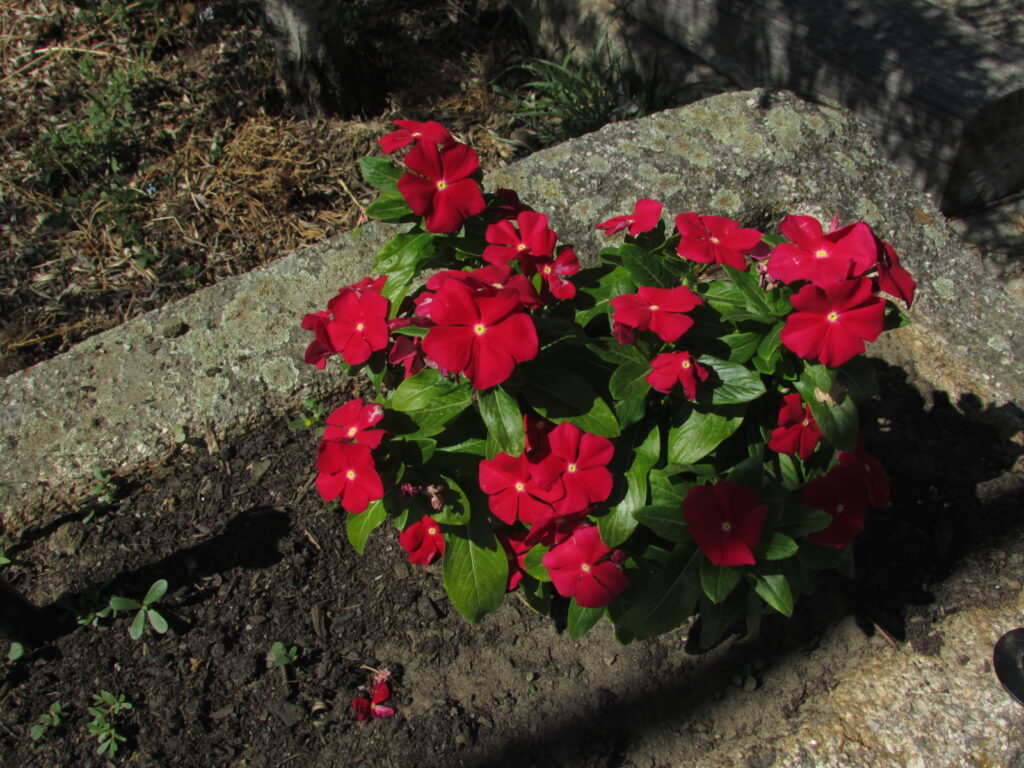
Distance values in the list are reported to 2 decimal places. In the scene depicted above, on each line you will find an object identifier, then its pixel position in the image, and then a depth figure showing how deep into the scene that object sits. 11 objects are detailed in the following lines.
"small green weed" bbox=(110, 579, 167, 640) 0.63
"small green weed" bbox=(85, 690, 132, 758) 0.60
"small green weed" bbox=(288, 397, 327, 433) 0.69
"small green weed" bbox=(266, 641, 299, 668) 0.63
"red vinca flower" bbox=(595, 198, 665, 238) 0.55
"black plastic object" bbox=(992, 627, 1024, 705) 0.59
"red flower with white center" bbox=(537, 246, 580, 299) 0.51
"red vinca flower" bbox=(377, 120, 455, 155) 0.51
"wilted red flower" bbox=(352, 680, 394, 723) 0.62
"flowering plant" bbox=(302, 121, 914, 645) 0.47
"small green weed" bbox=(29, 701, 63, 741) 0.60
